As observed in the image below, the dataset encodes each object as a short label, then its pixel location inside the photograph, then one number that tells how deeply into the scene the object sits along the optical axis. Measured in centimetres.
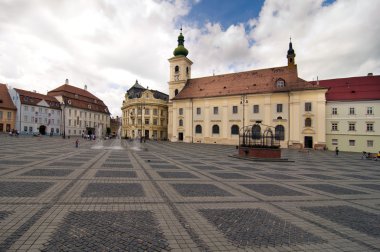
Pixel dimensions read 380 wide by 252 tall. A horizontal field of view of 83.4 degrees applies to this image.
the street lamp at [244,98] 4715
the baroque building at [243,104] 4203
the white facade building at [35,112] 6084
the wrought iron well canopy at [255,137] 2225
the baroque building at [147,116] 6931
